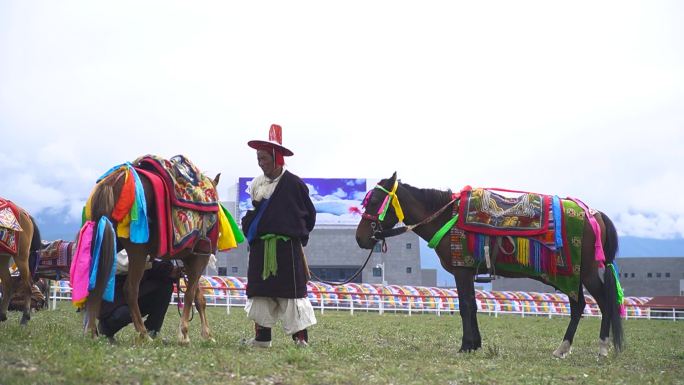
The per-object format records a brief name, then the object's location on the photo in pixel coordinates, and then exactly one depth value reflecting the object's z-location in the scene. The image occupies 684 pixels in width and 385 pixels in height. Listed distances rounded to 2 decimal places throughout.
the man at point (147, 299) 9.49
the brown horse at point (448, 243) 10.91
